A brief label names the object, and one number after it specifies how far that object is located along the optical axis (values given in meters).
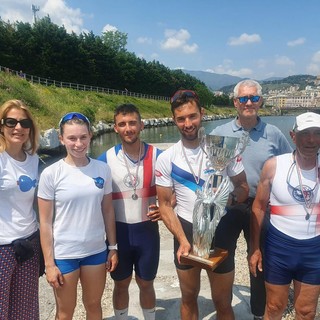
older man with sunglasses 2.67
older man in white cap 2.22
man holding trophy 2.28
